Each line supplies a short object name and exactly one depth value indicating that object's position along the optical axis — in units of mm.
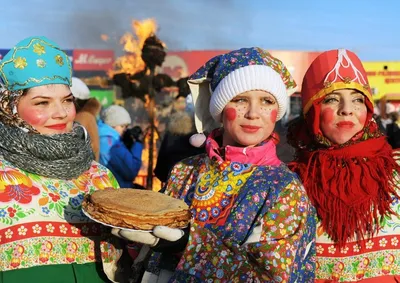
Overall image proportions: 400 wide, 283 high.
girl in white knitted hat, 2312
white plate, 2248
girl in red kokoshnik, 2725
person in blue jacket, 6484
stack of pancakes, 2250
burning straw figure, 8641
